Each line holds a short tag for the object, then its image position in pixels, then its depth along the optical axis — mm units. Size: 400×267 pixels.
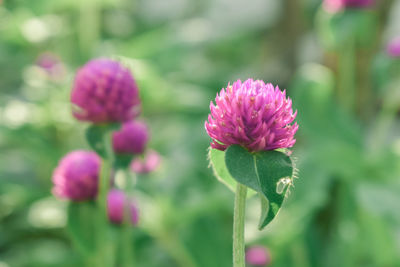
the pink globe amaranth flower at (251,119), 341
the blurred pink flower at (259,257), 567
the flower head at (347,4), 712
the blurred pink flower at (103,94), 443
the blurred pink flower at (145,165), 568
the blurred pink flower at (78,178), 475
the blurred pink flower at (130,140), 478
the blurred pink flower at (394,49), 657
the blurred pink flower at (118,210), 516
